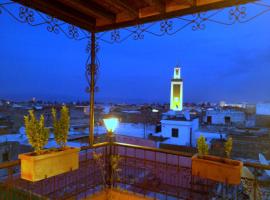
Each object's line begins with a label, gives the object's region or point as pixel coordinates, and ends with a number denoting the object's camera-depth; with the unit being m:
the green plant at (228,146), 2.40
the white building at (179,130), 14.26
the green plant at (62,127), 2.51
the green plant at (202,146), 2.52
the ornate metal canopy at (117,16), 2.37
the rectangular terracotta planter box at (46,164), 2.12
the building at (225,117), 20.19
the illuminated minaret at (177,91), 21.61
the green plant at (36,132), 2.17
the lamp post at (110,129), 3.47
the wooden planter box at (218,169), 2.16
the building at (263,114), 18.20
